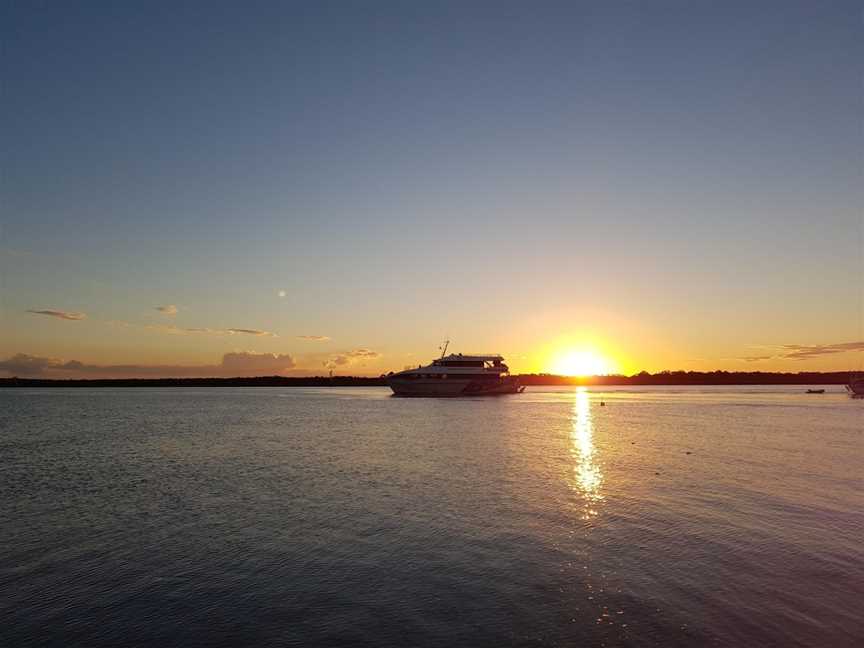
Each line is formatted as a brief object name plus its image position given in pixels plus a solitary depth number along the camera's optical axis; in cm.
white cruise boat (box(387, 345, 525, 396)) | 13175
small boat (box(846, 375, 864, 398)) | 13625
